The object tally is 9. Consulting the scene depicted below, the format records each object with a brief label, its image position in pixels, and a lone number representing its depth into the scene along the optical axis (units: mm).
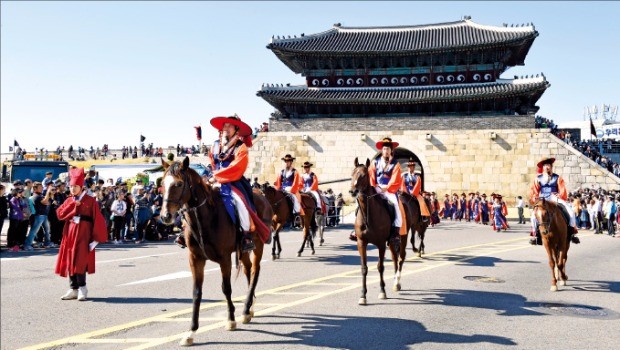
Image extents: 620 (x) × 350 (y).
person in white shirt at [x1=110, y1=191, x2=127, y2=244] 17359
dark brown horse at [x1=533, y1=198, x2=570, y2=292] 9617
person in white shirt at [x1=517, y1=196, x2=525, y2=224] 31809
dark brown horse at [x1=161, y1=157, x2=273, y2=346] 5977
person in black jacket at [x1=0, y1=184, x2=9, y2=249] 14844
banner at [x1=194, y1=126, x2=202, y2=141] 46438
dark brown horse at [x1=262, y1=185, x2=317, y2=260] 13617
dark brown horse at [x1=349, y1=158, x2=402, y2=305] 8477
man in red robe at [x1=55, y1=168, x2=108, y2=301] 8297
